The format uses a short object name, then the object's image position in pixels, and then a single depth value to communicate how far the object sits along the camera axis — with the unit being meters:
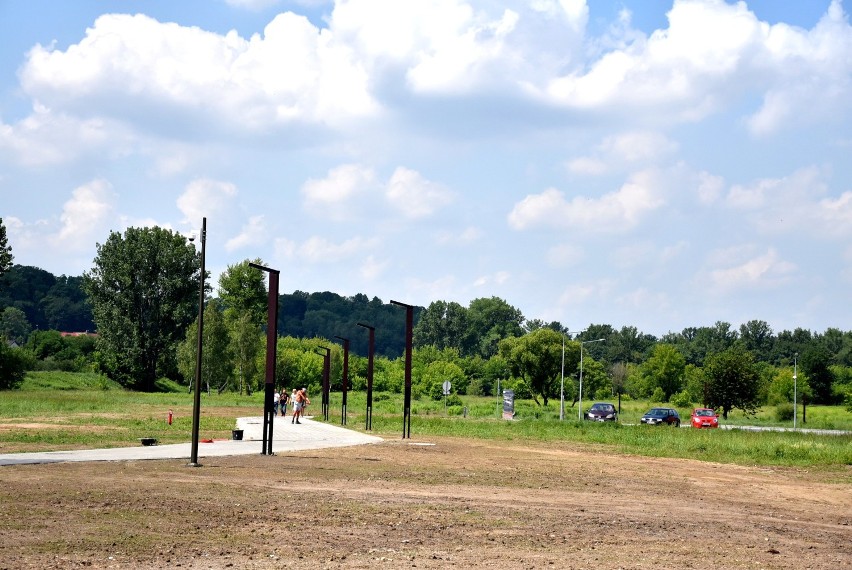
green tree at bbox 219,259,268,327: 120.12
